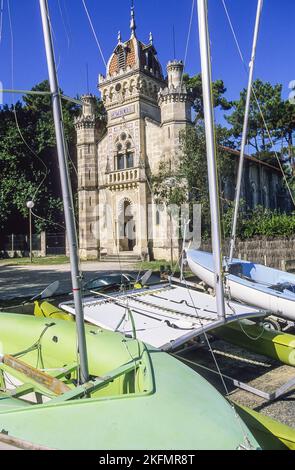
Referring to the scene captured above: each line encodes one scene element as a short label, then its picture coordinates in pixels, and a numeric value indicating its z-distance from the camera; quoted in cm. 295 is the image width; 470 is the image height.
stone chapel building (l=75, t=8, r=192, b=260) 2441
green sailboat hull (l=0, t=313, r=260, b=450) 284
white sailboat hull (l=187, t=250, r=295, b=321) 802
